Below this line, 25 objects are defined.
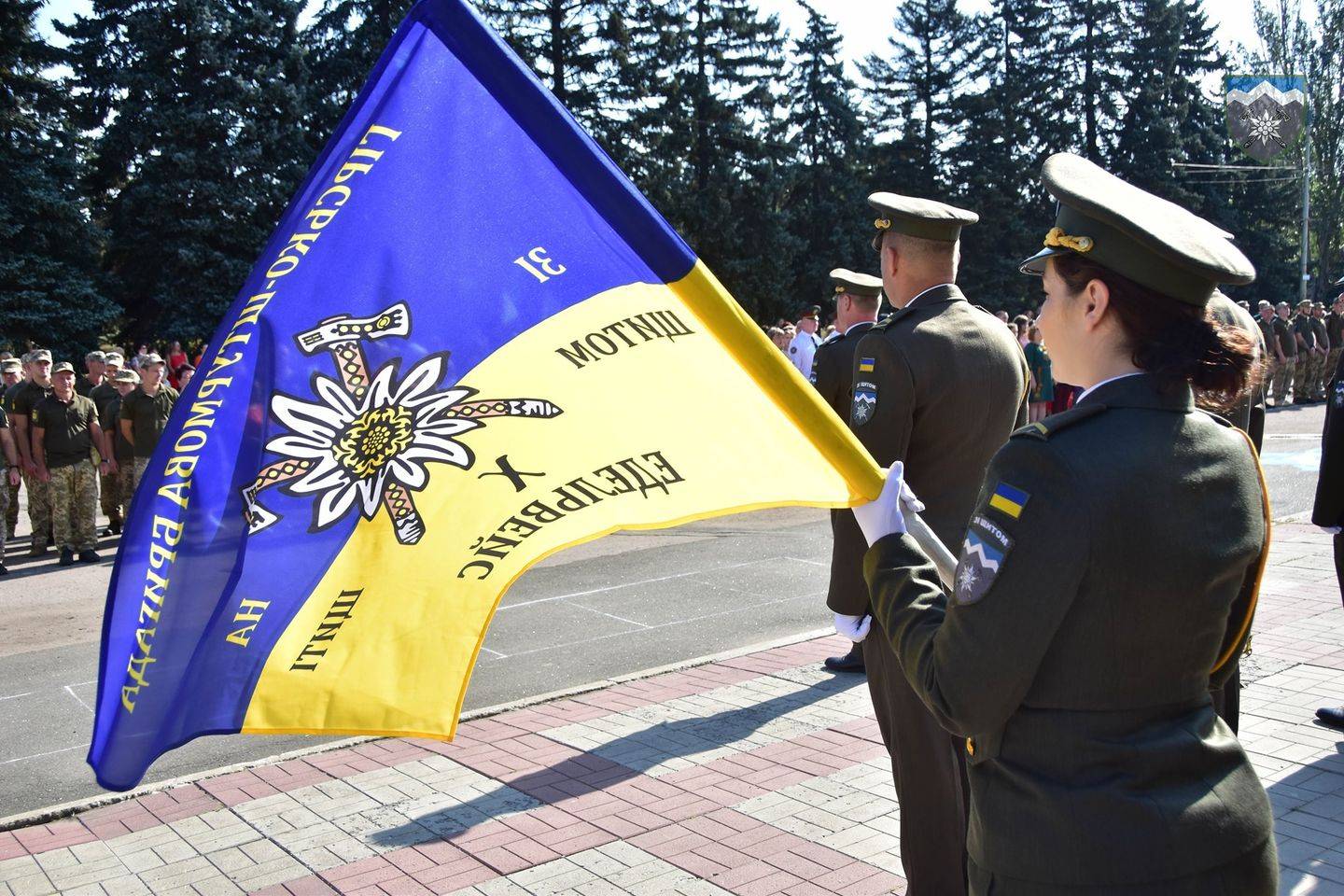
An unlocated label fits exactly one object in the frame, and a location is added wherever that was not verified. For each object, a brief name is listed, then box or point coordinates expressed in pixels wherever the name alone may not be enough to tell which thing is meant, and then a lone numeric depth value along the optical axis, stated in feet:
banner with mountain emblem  157.89
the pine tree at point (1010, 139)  160.35
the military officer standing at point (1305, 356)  83.71
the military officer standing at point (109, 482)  46.80
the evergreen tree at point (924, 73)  171.12
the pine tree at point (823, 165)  151.84
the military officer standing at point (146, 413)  44.88
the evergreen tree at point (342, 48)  120.67
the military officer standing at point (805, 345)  57.62
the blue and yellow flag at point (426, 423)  7.22
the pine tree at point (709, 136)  138.31
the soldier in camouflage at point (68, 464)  41.37
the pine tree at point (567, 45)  130.62
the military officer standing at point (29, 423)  42.09
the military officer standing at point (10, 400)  42.85
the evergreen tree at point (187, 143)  104.01
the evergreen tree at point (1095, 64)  174.70
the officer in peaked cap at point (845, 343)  22.56
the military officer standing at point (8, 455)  40.91
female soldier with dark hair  6.18
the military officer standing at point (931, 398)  12.58
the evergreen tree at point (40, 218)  94.17
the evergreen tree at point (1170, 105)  170.50
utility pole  157.17
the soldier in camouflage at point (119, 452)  45.60
